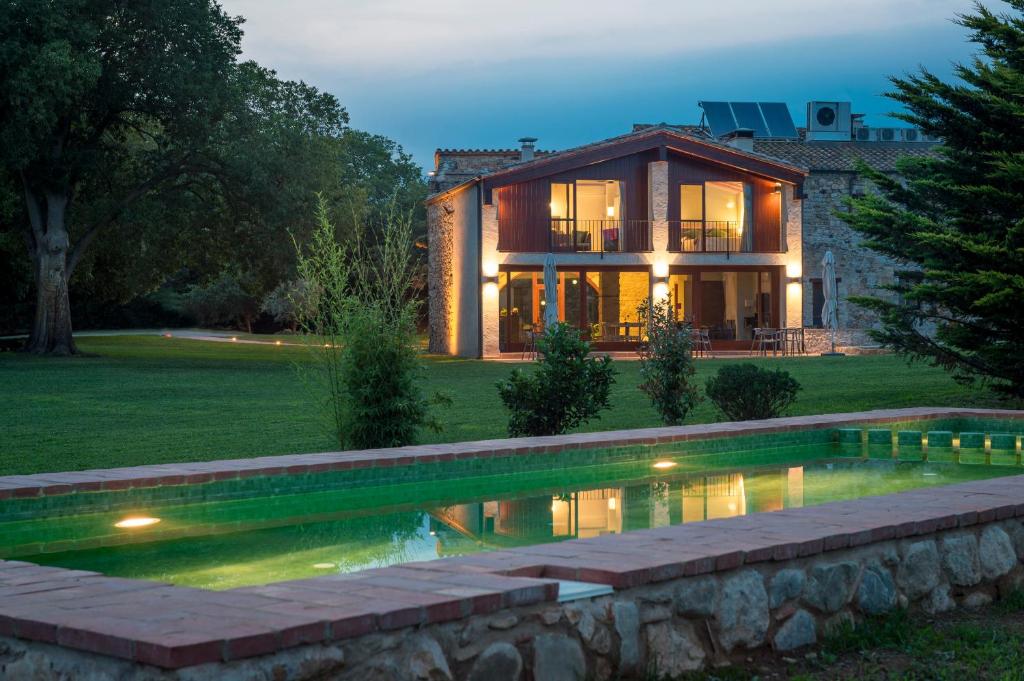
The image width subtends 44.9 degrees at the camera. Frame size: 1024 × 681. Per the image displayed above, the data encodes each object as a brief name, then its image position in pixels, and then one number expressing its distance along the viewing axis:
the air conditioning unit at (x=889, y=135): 44.75
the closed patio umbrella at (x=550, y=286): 27.47
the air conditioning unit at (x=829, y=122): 41.44
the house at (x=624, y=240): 31.33
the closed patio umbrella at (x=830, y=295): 28.61
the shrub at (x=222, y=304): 51.88
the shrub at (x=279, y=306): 51.06
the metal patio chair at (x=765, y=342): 29.06
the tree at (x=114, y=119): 27.55
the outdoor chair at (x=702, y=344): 28.52
